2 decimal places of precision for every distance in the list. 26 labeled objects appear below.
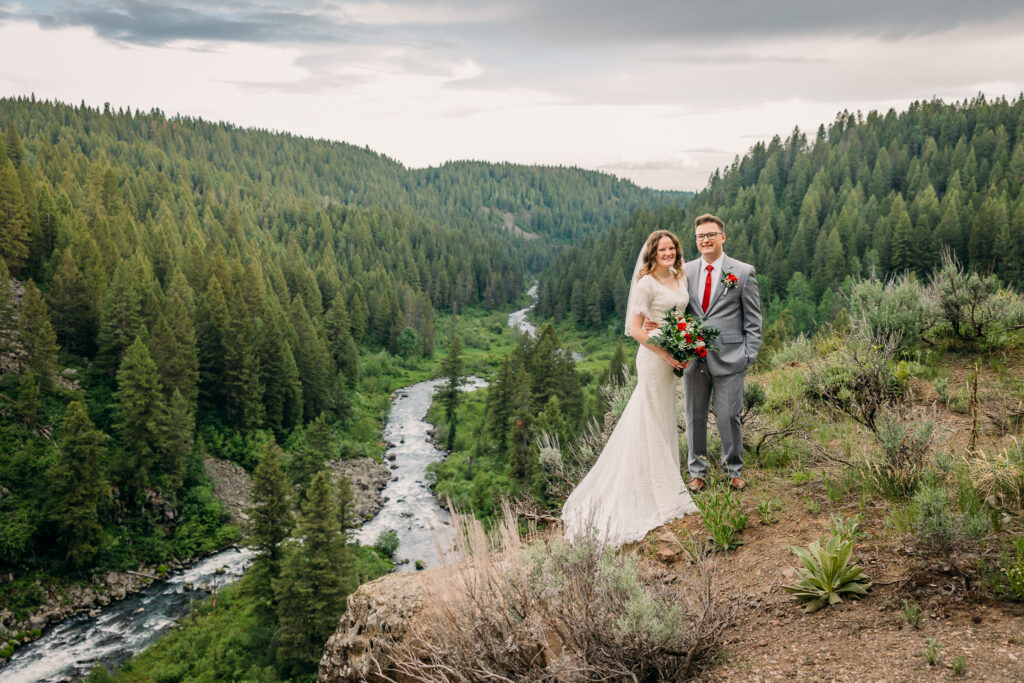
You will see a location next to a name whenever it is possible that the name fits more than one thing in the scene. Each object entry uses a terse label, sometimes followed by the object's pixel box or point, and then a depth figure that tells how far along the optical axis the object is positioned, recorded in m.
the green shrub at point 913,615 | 3.56
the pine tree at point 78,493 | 31.59
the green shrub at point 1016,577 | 3.54
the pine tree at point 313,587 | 24.16
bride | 5.79
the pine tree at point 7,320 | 39.34
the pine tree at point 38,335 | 38.84
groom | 5.73
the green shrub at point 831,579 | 3.94
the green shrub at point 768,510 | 5.31
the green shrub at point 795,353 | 10.46
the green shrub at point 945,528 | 3.86
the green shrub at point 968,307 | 8.24
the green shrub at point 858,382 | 6.72
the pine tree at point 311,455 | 40.81
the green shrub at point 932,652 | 3.20
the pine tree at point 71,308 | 44.81
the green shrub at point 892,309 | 8.91
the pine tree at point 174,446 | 38.50
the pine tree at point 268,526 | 26.77
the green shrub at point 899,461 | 5.01
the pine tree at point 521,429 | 31.41
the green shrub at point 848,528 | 4.28
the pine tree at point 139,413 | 37.34
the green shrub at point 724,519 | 5.08
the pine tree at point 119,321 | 43.22
